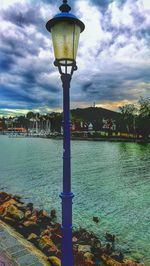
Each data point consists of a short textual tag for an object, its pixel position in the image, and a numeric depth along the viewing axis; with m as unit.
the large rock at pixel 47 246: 5.69
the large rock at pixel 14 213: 8.43
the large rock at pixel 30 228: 7.52
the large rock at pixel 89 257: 5.86
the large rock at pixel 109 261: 6.17
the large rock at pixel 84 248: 6.63
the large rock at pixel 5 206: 9.03
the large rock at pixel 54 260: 4.72
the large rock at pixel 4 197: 11.84
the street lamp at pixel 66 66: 2.89
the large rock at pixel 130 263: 6.30
